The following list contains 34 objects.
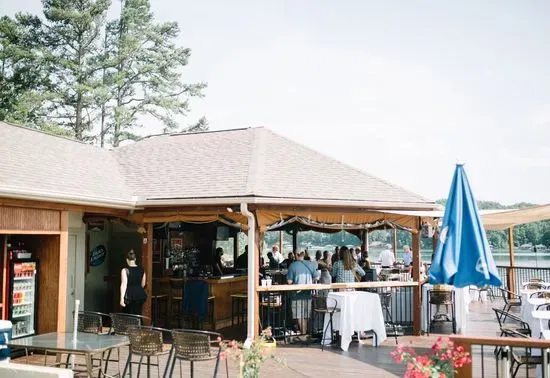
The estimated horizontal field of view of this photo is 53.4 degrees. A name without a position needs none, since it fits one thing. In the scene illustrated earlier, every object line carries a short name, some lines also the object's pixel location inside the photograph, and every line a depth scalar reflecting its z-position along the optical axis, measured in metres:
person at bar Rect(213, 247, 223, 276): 14.02
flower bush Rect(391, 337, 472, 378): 5.20
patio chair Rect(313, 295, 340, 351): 10.65
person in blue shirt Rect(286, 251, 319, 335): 11.27
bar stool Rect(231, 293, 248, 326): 13.48
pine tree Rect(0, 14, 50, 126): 26.78
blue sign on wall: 13.51
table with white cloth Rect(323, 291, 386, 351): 10.43
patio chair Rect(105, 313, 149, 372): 8.75
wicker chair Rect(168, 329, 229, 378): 7.20
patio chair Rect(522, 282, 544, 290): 13.77
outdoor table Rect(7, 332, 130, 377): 6.80
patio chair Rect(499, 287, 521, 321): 12.22
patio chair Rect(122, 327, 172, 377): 7.59
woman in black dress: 10.73
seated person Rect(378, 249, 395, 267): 20.61
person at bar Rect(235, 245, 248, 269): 15.91
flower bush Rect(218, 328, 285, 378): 5.98
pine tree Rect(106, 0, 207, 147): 31.19
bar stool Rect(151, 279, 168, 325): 12.53
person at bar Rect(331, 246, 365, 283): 11.59
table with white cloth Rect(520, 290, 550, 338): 8.78
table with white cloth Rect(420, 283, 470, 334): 12.04
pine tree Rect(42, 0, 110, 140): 28.45
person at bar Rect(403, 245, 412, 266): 19.87
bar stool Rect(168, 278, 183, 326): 13.04
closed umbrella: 6.10
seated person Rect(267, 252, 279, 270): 16.32
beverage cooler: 9.96
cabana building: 10.02
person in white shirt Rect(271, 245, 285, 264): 18.33
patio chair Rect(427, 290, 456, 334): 11.62
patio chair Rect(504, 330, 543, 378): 6.90
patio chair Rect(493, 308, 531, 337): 8.16
